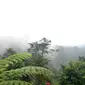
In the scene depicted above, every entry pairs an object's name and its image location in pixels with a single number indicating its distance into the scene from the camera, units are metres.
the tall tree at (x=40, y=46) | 16.42
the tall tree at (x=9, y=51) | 13.73
